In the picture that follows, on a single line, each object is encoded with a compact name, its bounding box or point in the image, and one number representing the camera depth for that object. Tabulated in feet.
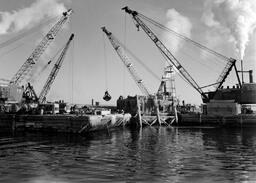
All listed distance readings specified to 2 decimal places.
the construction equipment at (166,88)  374.06
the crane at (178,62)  370.94
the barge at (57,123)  194.29
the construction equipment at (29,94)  358.35
